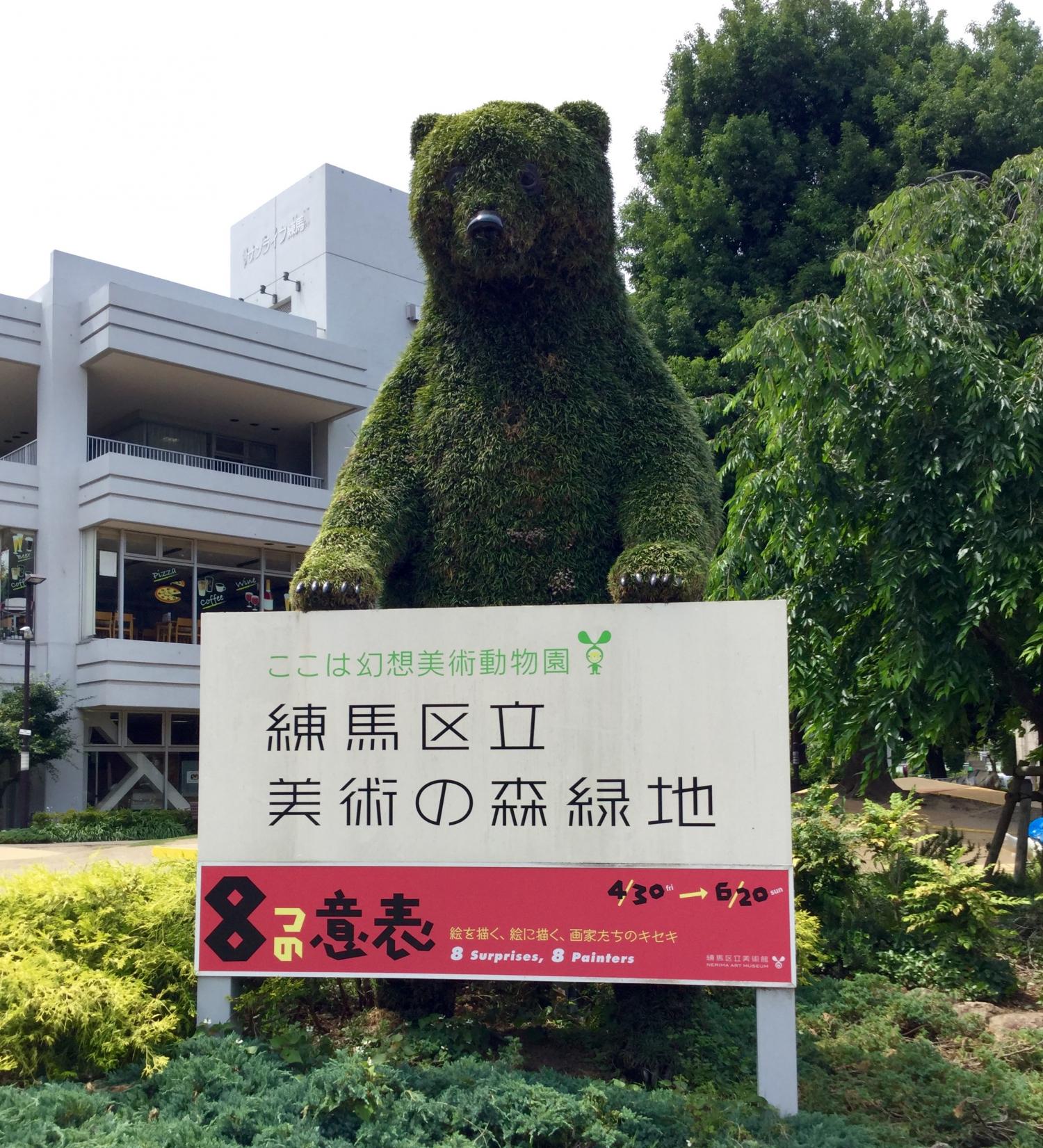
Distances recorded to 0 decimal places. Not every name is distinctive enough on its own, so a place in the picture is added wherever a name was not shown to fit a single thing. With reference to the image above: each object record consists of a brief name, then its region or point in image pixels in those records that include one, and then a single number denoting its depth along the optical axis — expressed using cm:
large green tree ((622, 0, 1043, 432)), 1345
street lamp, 1728
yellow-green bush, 361
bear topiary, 422
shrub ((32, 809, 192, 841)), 1686
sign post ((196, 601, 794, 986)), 356
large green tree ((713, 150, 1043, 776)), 566
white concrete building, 1959
